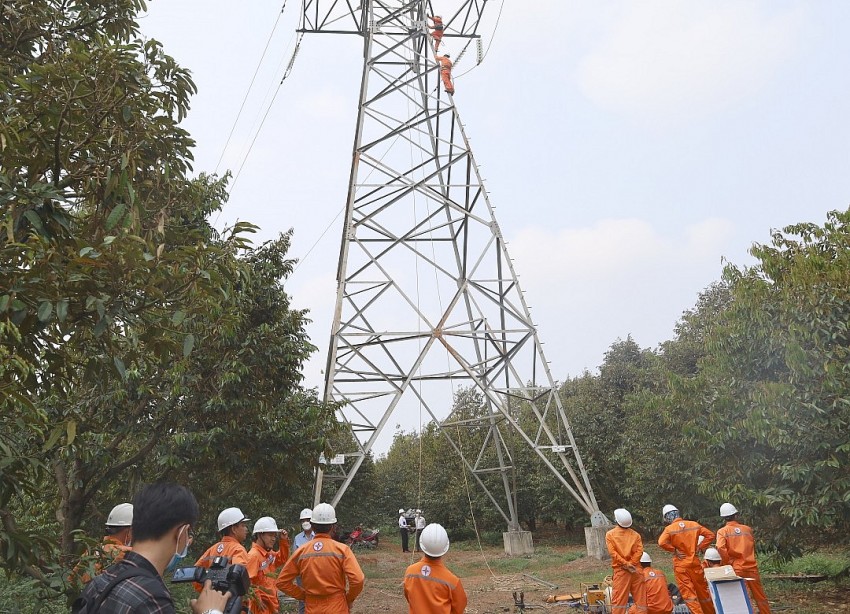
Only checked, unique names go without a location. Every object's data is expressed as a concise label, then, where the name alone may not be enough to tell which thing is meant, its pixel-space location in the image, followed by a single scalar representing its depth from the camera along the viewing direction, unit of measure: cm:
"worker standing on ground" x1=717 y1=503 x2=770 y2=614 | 889
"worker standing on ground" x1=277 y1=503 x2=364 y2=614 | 628
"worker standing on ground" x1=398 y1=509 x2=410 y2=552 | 2650
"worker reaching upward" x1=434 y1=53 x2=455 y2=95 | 1605
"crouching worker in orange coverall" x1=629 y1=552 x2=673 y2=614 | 891
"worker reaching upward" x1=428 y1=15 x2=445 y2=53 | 1670
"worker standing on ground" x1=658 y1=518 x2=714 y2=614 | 945
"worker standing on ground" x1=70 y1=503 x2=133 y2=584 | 496
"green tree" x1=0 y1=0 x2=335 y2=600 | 331
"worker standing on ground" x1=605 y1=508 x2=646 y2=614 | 875
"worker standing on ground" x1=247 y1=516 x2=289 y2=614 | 709
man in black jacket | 224
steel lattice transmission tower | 1467
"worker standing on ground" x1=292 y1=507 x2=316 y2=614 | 999
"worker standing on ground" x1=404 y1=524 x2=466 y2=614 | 565
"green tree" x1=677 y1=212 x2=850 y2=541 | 918
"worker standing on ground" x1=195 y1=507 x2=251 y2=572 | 667
